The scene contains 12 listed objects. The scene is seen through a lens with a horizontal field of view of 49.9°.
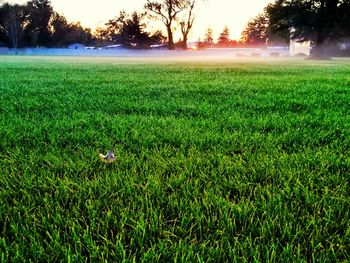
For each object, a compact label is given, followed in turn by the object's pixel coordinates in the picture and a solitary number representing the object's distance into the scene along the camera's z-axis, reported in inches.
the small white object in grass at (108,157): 84.7
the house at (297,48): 2685.8
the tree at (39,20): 2822.3
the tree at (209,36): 4945.9
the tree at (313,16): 1643.7
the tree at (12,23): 2566.4
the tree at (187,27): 2699.8
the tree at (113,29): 3101.9
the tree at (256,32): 4396.7
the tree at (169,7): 2640.3
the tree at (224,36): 4750.0
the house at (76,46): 3030.3
